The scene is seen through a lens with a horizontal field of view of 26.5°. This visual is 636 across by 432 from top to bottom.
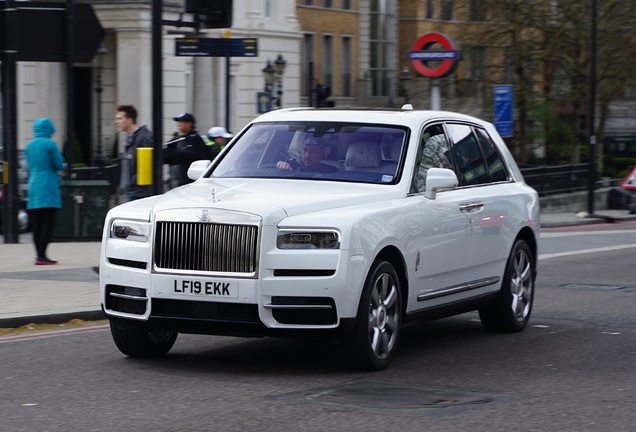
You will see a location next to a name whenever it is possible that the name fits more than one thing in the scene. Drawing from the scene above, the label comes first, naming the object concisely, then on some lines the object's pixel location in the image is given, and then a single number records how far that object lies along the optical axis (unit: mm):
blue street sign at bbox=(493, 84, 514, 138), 27875
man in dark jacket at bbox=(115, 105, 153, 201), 14297
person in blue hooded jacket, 15648
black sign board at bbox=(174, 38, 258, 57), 14617
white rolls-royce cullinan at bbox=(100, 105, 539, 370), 8508
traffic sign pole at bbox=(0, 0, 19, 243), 18406
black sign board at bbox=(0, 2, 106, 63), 16812
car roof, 10086
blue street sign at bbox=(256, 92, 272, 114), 36688
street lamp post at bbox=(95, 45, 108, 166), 40062
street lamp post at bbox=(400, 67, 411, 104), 44281
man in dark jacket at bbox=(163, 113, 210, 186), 14883
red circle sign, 21750
